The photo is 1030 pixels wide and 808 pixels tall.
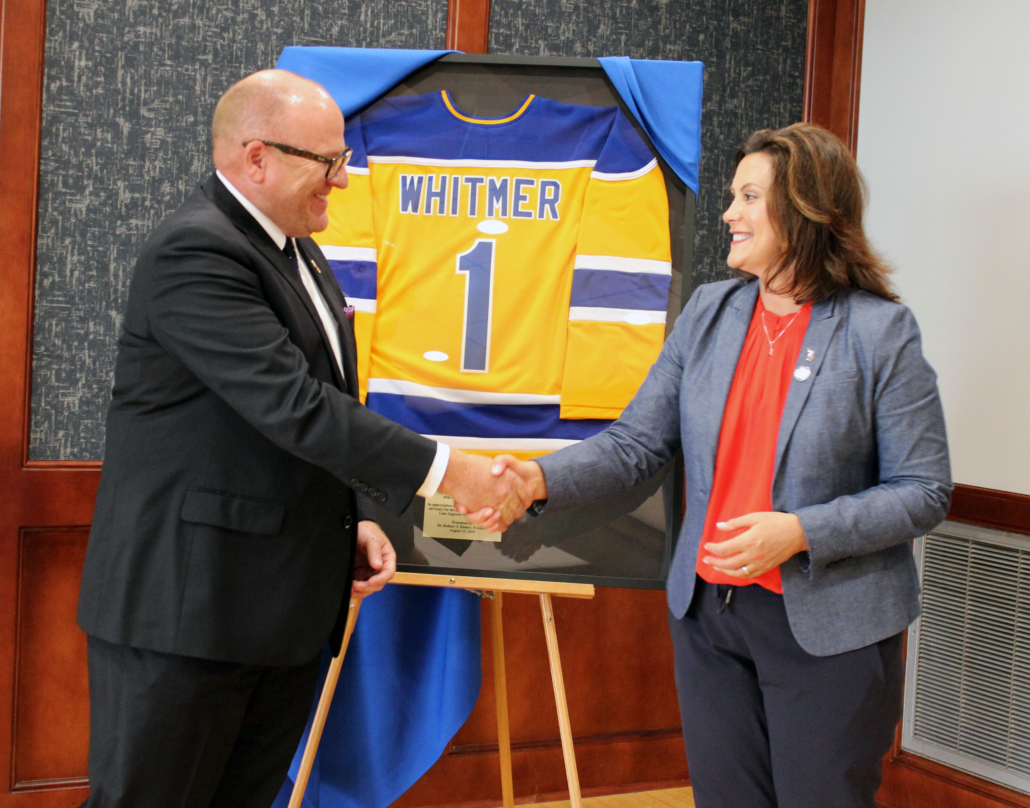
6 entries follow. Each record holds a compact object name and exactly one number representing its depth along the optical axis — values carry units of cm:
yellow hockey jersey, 201
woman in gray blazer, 134
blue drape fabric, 227
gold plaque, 202
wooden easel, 197
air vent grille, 233
